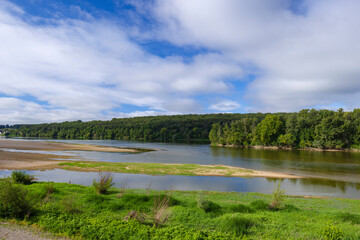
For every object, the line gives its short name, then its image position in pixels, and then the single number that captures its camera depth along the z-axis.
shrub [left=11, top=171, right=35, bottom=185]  18.19
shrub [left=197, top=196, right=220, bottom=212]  11.96
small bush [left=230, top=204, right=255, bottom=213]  12.29
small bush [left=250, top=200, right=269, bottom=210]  13.01
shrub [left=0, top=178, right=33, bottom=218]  9.70
